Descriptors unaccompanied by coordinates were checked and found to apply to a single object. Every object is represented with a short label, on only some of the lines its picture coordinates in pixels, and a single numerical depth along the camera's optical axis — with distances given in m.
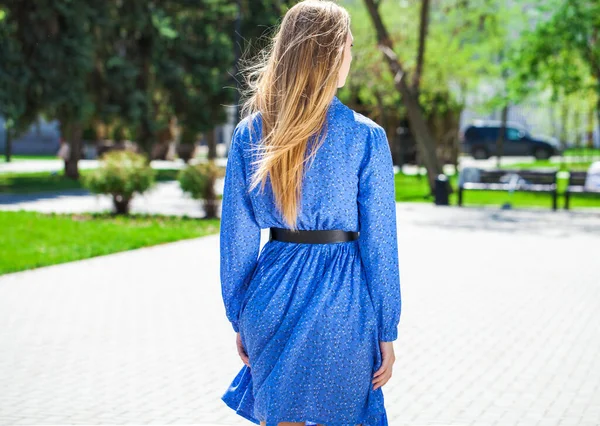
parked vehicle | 54.03
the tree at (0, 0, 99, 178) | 25.19
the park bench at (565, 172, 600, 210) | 20.89
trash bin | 21.11
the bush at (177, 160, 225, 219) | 16.98
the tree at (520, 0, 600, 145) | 26.55
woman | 2.95
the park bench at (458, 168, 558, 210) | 20.91
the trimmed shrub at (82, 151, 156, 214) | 17.39
